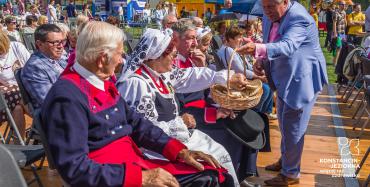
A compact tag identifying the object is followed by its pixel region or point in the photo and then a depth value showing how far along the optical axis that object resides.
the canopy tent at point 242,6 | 9.34
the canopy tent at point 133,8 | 25.11
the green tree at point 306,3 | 18.52
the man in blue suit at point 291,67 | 3.45
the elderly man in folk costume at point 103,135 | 1.97
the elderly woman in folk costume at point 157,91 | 2.72
